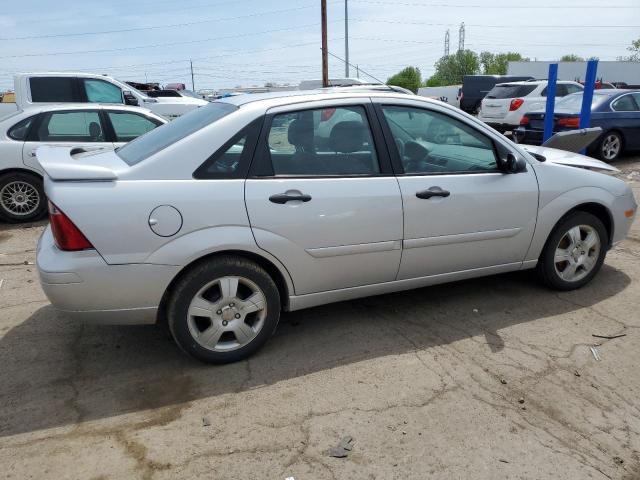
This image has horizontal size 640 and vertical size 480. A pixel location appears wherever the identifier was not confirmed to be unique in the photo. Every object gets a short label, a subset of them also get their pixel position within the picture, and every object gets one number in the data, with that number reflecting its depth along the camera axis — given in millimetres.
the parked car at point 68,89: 9688
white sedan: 6785
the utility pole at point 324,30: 25562
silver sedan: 2932
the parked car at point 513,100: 14125
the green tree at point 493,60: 100688
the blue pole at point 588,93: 8422
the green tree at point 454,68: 90062
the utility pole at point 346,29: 40906
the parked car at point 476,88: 26000
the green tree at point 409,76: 83562
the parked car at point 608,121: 10211
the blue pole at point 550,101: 9125
